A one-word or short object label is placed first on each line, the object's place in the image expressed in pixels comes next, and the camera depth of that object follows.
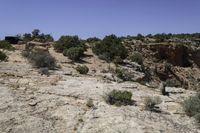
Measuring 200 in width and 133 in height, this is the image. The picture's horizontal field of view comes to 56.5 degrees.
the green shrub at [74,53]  14.67
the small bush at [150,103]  7.32
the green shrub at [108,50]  16.65
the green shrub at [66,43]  17.12
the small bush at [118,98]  7.42
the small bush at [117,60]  15.46
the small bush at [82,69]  11.60
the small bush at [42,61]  11.41
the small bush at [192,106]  7.02
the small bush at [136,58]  17.83
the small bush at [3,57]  12.18
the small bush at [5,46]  15.90
